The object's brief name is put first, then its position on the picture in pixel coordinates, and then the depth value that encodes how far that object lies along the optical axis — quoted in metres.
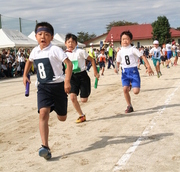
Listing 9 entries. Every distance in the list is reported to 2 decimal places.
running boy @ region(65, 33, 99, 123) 7.49
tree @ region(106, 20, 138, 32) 115.50
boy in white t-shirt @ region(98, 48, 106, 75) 23.00
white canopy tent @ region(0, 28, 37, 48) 24.98
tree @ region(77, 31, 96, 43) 112.88
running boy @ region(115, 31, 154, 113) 8.27
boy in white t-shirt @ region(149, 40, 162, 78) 16.20
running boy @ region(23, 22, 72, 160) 5.08
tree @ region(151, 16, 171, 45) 80.25
